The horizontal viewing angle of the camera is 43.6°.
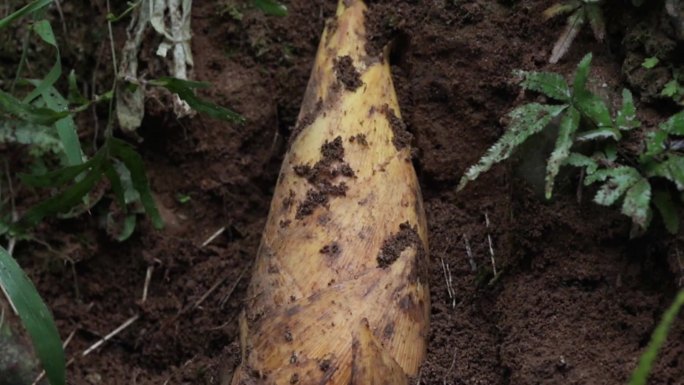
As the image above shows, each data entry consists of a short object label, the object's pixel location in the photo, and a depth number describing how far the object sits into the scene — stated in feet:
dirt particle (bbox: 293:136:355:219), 8.39
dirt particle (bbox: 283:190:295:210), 8.54
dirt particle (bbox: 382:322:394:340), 7.70
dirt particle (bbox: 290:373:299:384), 7.38
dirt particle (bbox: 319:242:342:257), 8.02
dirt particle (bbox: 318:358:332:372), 7.35
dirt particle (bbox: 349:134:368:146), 8.74
